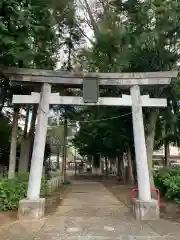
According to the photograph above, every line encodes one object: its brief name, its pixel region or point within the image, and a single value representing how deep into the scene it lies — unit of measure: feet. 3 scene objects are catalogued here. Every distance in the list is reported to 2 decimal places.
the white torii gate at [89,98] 16.75
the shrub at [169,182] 18.07
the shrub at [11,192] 17.29
